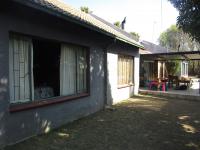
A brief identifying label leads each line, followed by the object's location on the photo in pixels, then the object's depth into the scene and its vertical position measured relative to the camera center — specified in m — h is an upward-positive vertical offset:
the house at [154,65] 14.36 +0.69
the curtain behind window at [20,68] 4.40 +0.12
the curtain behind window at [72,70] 6.00 +0.10
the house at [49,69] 4.12 +0.13
